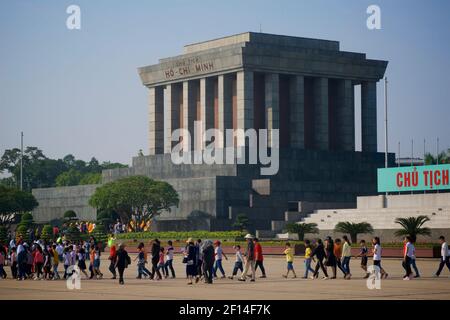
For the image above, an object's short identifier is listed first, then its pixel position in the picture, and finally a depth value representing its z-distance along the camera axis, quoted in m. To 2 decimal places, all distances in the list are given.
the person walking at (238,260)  43.31
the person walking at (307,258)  42.59
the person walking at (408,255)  39.88
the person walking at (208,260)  39.81
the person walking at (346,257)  41.37
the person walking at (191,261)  39.91
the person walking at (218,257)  43.18
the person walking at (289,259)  43.09
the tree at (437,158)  97.25
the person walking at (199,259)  40.66
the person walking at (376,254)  39.97
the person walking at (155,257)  42.31
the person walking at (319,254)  41.97
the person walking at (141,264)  42.70
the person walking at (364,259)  42.00
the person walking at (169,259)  44.25
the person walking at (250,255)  41.32
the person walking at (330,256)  41.29
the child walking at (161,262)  44.12
